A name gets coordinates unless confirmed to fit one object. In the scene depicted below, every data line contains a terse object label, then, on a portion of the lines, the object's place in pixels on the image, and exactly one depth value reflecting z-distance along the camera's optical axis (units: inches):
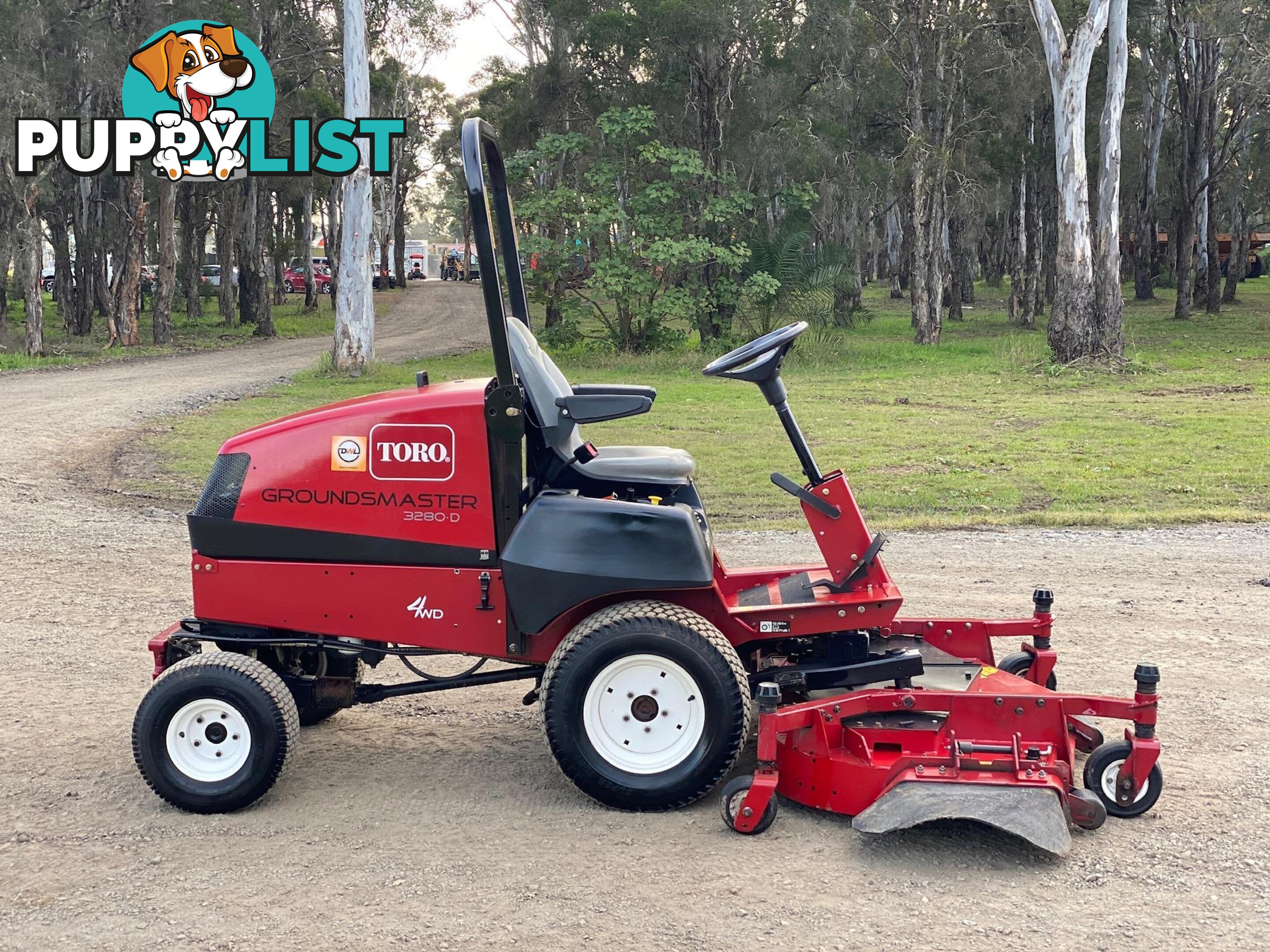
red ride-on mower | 177.2
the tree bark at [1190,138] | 1289.4
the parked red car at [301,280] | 2354.8
